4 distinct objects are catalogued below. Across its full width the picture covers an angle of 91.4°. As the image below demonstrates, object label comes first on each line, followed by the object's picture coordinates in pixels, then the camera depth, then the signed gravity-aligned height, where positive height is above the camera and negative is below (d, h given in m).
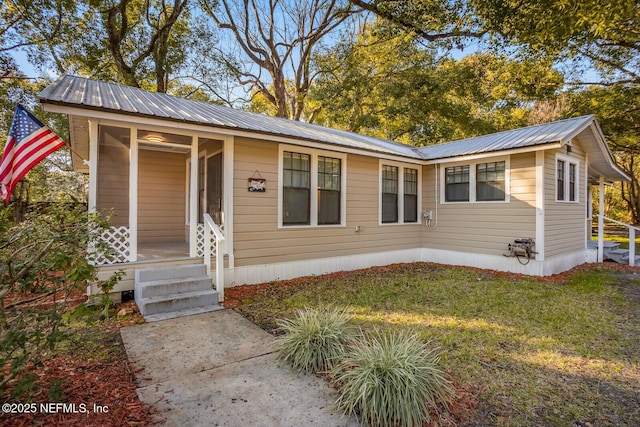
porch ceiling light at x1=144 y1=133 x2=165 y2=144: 6.04 +1.45
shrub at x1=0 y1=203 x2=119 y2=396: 2.18 -0.47
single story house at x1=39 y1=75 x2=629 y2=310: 5.63 +0.58
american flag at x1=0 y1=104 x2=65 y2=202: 4.00 +0.86
